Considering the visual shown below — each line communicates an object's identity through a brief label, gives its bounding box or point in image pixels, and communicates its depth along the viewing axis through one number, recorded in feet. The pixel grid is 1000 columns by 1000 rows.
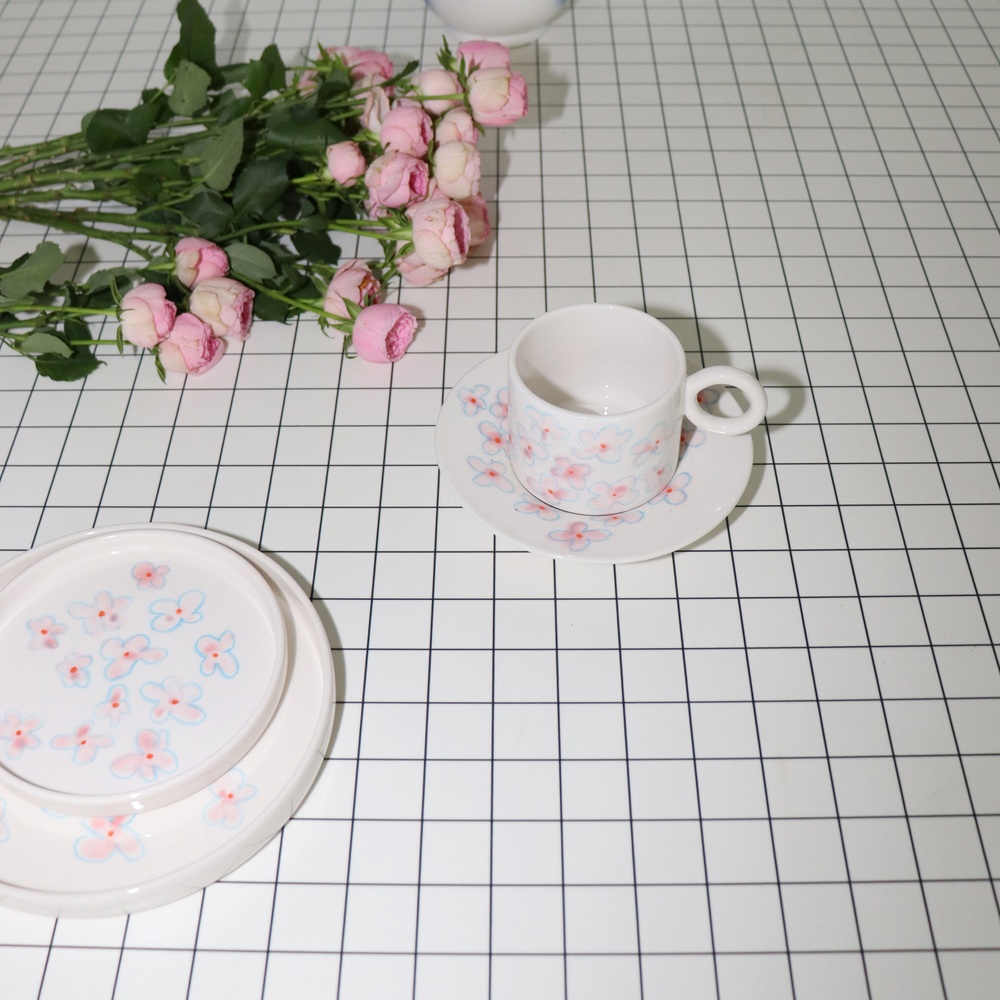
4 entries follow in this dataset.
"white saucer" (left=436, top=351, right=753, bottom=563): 2.13
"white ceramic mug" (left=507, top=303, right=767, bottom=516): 2.08
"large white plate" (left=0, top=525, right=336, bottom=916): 1.79
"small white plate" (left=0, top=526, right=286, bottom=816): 1.88
